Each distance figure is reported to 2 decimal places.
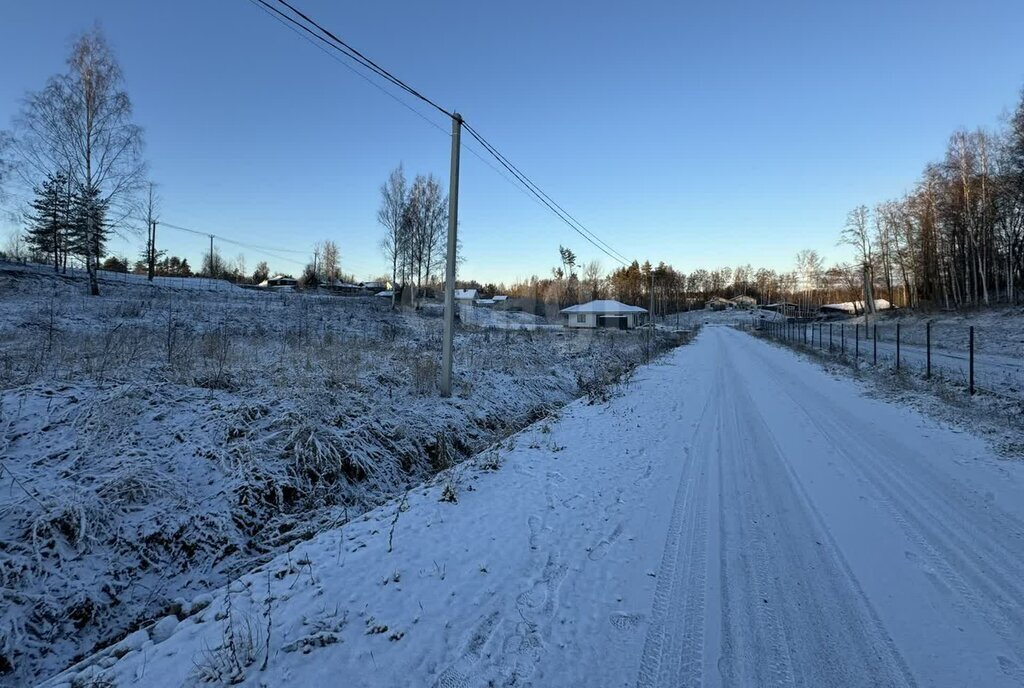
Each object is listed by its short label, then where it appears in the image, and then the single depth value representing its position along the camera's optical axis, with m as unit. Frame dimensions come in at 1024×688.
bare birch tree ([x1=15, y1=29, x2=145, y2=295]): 20.72
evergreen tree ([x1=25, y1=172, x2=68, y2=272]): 27.91
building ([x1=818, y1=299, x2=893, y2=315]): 91.19
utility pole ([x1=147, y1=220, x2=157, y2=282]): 44.53
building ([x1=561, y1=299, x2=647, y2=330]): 61.41
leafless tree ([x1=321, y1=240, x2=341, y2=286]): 97.19
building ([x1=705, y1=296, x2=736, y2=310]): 121.00
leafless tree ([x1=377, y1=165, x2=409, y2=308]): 41.91
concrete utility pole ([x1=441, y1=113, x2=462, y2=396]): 9.60
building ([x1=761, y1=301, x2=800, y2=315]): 116.10
